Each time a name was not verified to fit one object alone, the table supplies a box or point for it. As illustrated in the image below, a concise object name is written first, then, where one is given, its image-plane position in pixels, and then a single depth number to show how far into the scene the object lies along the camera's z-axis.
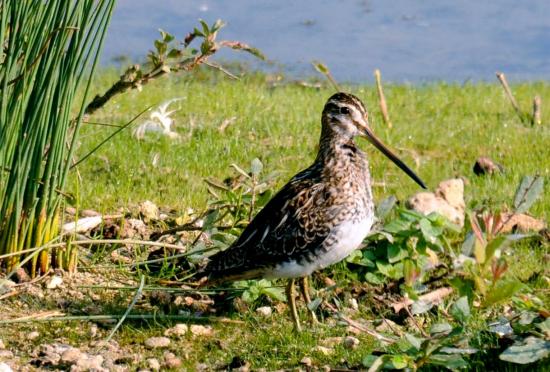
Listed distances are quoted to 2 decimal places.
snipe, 10.32
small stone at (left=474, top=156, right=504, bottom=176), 15.29
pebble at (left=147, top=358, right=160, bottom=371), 9.77
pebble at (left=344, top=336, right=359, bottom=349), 10.18
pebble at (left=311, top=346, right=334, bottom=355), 10.02
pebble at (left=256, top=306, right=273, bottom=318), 11.06
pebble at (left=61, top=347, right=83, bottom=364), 9.64
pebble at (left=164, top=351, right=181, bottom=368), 9.84
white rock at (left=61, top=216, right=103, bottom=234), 11.85
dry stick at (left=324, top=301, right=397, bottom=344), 9.10
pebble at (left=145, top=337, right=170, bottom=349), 10.18
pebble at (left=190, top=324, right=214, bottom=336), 10.50
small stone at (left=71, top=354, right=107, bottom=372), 9.53
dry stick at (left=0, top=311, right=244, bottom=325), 10.13
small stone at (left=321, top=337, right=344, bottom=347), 10.28
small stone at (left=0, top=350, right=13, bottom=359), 9.77
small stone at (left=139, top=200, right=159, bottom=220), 12.84
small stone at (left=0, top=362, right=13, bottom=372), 9.27
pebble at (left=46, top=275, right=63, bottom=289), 10.97
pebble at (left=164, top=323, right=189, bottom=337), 10.41
